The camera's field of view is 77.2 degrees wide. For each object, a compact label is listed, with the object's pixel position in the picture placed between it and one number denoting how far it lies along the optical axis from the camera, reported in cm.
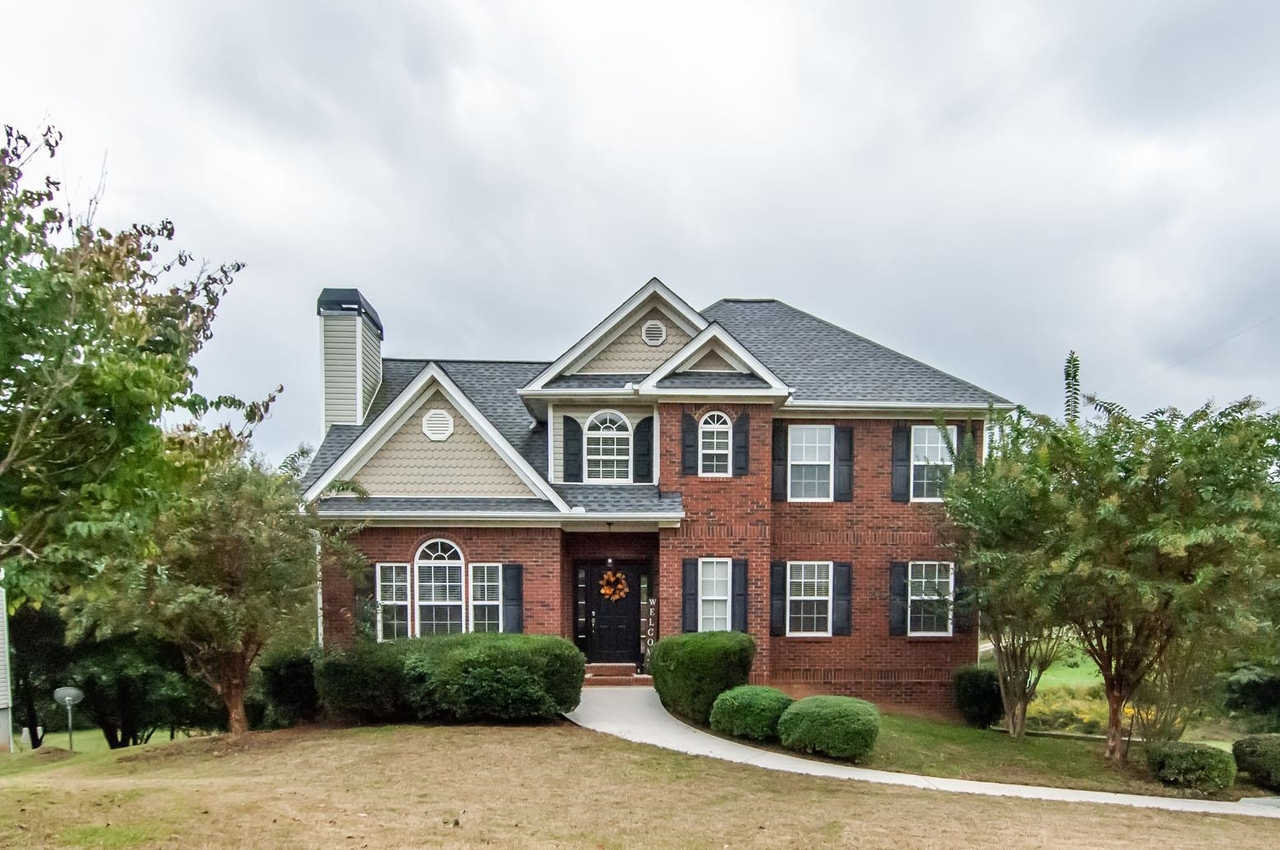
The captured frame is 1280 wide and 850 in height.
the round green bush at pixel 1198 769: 1148
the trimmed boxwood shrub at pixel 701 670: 1321
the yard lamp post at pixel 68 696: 1372
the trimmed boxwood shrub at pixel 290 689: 1416
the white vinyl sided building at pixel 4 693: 1625
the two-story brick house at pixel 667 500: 1530
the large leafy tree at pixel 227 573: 1128
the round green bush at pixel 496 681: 1270
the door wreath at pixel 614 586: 1658
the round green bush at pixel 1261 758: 1210
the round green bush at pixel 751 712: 1223
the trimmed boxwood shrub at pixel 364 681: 1297
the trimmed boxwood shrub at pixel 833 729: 1141
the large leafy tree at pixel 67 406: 564
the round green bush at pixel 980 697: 1552
